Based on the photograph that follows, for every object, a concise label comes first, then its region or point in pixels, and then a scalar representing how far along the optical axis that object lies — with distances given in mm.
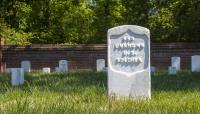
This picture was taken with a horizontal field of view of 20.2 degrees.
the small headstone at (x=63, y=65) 24158
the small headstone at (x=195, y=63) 23381
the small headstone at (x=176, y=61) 25597
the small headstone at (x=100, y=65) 25531
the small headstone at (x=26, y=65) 26547
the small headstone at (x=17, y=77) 15142
